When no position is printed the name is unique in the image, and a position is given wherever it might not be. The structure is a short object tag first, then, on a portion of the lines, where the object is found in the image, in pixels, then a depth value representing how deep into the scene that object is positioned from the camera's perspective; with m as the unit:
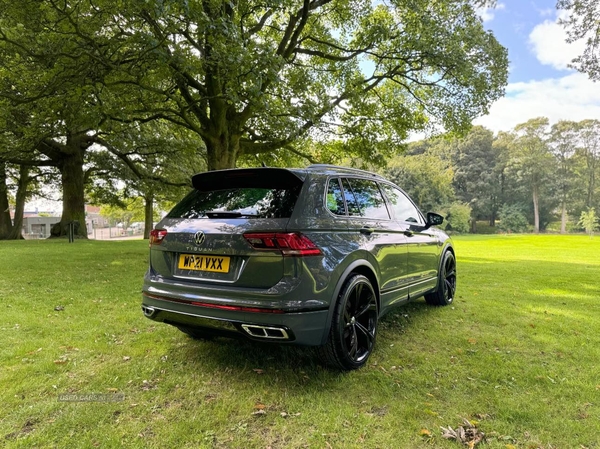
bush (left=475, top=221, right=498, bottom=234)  56.73
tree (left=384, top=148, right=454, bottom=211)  47.00
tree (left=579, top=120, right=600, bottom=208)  53.91
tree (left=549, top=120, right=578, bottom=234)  53.91
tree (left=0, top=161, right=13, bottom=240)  19.44
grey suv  2.63
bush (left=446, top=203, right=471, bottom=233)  48.38
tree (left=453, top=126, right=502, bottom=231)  56.75
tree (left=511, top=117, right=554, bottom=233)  54.31
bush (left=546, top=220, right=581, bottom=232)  54.38
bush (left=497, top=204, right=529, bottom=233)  54.00
